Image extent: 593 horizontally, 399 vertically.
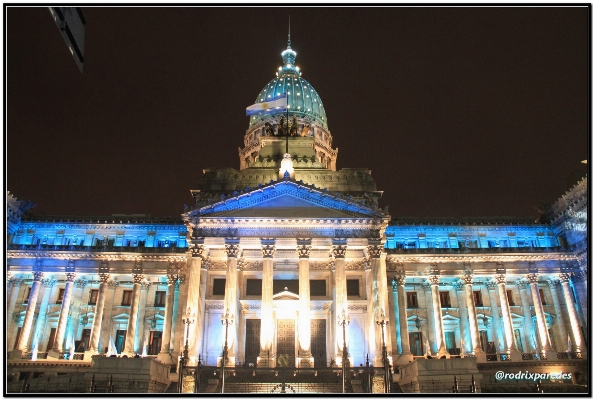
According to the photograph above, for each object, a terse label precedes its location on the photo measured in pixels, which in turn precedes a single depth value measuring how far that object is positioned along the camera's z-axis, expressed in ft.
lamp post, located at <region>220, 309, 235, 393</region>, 154.40
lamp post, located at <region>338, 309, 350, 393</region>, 148.52
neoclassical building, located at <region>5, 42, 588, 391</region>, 170.91
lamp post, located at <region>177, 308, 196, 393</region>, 148.77
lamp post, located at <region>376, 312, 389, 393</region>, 116.78
